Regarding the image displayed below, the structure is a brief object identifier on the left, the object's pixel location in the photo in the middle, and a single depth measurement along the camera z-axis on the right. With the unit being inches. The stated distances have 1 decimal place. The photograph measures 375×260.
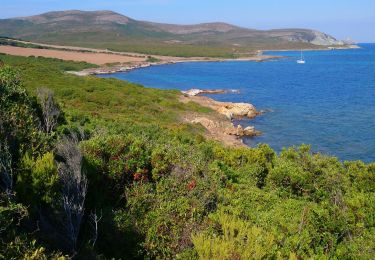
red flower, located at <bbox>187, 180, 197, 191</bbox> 478.0
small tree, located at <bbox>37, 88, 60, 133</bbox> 740.6
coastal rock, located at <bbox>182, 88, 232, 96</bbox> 2947.8
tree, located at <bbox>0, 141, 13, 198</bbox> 343.0
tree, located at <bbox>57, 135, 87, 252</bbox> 355.3
